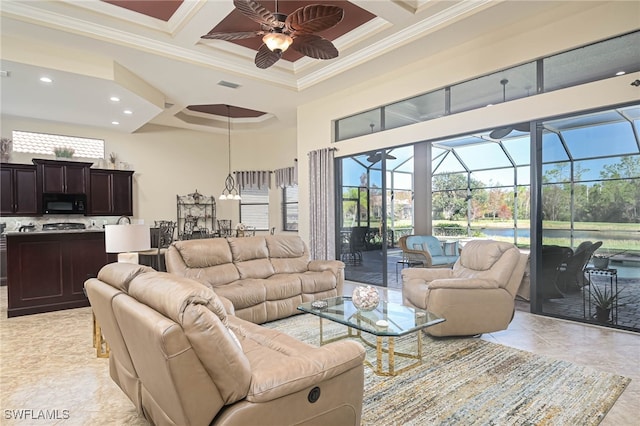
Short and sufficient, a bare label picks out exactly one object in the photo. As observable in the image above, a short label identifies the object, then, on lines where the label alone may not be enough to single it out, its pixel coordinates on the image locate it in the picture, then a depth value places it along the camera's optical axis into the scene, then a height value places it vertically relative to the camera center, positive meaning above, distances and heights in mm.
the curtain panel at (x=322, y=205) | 6473 +109
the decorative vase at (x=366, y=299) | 3092 -800
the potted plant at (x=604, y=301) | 3773 -1033
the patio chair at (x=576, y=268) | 3977 -716
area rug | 2127 -1271
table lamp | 3240 -249
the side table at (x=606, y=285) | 3758 -873
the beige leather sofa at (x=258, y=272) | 3920 -768
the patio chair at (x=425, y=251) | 6297 -772
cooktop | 7165 -260
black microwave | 7055 +213
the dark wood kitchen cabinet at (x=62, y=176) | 6953 +761
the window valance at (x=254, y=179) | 9414 +892
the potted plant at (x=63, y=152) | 7180 +1272
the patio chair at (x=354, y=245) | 6406 -655
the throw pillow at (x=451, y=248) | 6738 -766
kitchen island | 4531 -736
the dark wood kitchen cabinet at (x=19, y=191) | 6648 +448
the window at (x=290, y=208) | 9016 +73
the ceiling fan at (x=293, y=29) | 2904 +1662
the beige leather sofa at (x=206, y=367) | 1320 -693
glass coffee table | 2664 -918
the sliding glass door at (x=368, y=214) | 6047 -75
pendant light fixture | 8198 +2053
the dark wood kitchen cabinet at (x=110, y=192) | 7539 +453
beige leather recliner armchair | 3311 -864
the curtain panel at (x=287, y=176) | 8711 +887
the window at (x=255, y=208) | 9508 +86
